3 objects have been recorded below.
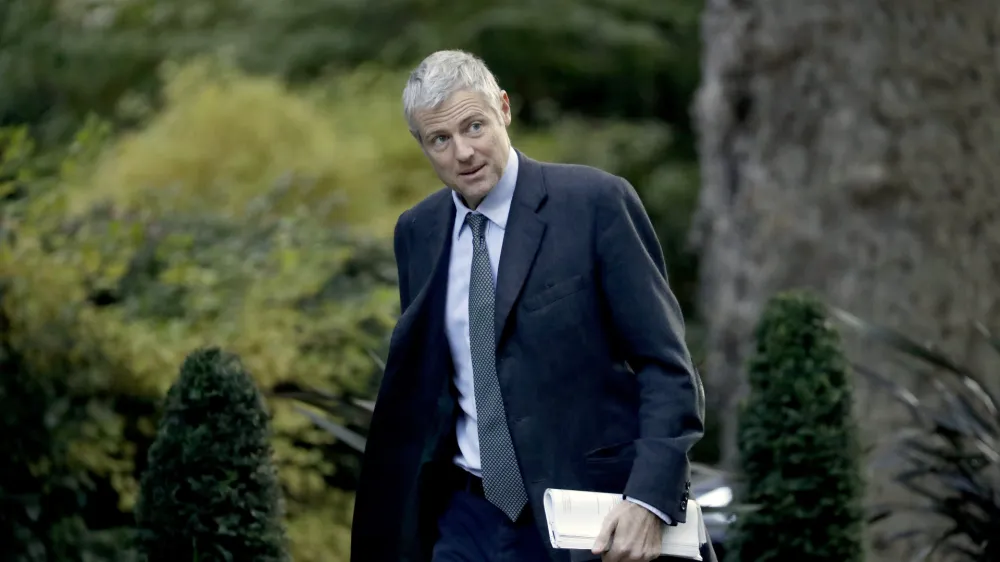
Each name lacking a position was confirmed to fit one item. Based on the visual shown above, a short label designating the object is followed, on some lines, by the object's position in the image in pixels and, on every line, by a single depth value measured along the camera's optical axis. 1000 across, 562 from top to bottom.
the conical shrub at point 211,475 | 8.64
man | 6.27
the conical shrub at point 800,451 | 10.13
